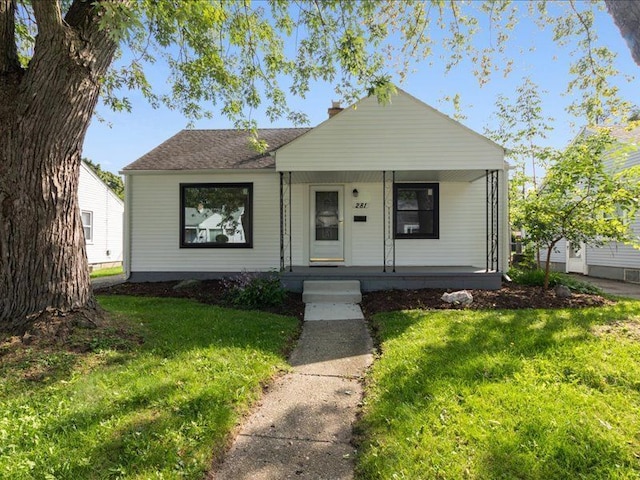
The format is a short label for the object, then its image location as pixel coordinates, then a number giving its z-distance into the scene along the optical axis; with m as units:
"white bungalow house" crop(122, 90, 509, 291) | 9.74
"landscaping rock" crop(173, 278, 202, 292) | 8.85
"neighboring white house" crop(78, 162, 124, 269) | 17.89
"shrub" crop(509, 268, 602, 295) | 8.13
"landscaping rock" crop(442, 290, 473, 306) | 6.88
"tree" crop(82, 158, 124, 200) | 45.52
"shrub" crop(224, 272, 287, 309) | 7.06
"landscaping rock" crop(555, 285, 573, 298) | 7.45
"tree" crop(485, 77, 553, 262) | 15.46
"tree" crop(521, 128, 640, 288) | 6.80
